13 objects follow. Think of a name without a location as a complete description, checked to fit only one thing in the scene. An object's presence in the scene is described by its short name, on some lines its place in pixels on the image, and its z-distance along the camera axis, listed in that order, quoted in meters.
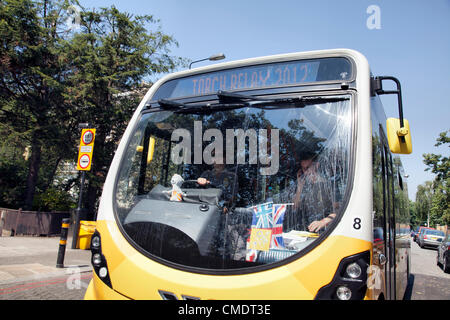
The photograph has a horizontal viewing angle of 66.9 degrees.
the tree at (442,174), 35.62
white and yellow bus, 2.30
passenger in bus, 2.47
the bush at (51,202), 17.72
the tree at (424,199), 69.25
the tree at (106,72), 16.44
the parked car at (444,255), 12.53
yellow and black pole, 7.82
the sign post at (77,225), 9.66
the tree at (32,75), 15.05
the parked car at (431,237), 26.10
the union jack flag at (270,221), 2.48
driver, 2.79
